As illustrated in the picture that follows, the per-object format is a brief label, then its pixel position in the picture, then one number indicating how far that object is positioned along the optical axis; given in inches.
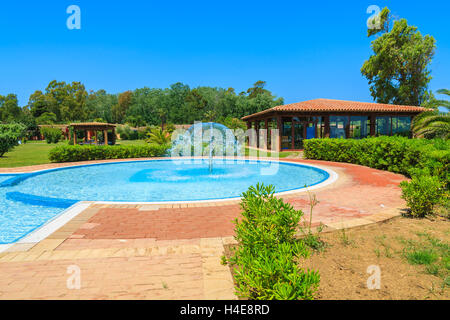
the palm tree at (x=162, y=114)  2405.9
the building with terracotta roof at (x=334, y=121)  866.9
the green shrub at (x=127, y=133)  1651.1
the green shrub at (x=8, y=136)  708.0
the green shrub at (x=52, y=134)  1393.9
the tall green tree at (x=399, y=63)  1283.2
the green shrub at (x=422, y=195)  198.1
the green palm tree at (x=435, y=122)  450.6
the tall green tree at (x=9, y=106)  2657.0
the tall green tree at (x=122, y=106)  2957.7
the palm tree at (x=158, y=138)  880.3
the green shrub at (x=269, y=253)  82.8
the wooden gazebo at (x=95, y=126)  1119.6
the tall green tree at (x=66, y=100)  2884.6
